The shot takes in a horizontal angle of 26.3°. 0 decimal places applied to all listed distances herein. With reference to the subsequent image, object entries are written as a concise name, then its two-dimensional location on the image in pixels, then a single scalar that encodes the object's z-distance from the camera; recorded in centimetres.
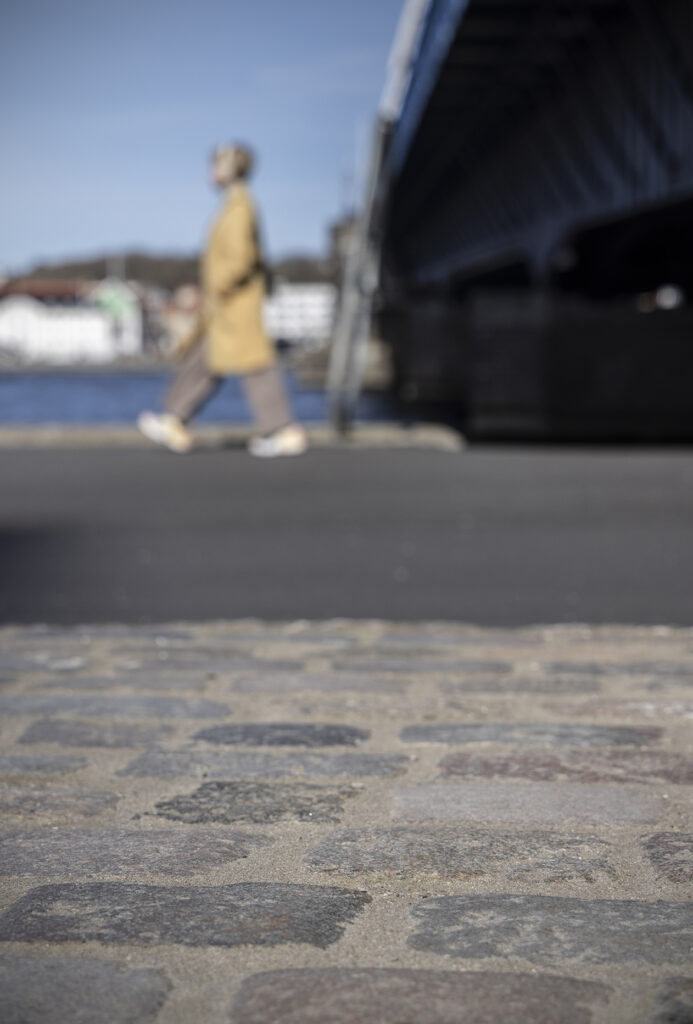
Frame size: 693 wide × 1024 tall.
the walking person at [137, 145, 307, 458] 1079
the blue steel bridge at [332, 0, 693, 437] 1455
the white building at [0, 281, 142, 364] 18750
